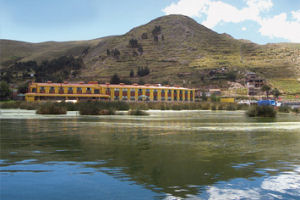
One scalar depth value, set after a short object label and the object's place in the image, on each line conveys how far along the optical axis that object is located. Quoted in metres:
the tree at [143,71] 186.64
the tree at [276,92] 135.68
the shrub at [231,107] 98.69
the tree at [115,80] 157.12
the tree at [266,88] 140.20
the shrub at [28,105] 76.62
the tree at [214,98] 131.07
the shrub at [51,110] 56.30
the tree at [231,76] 165.50
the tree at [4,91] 128.07
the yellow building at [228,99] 130.12
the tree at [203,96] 133.65
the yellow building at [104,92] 110.06
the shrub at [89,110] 56.78
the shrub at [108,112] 59.00
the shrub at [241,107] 99.00
